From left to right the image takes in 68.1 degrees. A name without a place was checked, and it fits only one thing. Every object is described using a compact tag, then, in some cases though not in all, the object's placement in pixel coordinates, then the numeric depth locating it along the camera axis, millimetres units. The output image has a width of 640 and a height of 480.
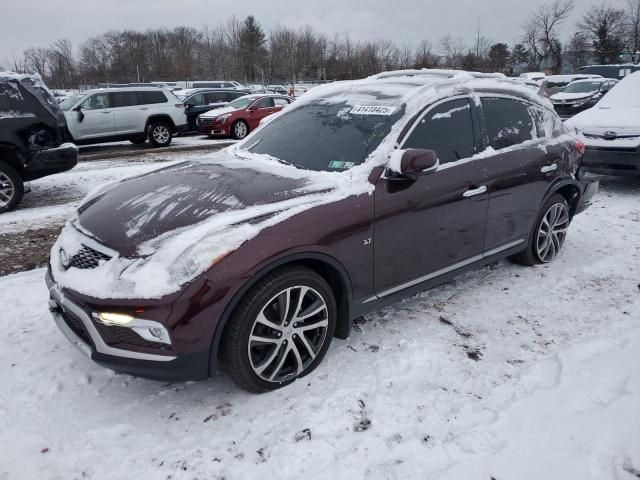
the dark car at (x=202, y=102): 17562
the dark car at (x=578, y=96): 17178
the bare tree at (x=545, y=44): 67388
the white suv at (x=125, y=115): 13141
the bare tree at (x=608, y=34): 58594
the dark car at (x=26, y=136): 6848
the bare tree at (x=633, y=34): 58281
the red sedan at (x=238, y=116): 15391
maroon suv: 2459
